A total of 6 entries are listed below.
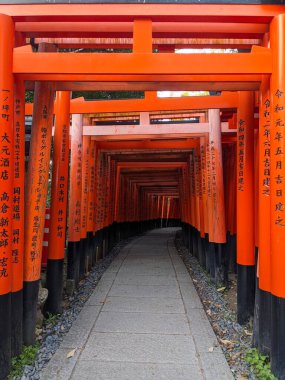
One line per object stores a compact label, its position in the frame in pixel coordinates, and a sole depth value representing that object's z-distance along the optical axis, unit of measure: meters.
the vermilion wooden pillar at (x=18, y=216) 3.73
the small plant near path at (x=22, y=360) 3.54
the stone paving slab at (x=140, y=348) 3.80
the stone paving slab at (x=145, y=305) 5.45
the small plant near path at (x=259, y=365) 3.42
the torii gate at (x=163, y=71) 3.37
